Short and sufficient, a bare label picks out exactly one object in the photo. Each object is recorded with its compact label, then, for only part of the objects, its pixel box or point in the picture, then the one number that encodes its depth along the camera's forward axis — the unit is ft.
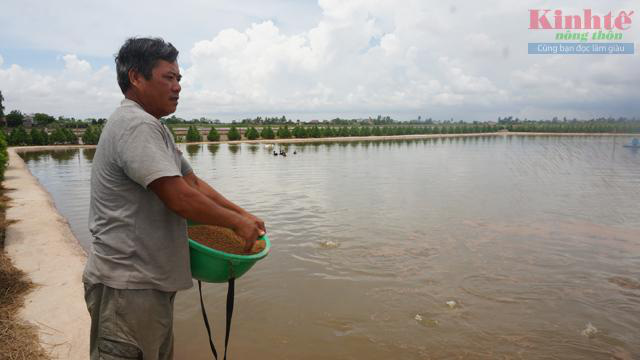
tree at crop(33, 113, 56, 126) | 239.26
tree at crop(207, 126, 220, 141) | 160.86
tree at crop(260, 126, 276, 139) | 175.01
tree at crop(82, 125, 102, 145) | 143.60
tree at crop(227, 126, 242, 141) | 170.16
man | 5.37
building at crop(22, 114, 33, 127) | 229.66
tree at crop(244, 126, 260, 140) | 172.54
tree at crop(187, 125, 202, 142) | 156.56
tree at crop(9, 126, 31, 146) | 131.44
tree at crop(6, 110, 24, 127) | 194.08
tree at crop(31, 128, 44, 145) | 134.92
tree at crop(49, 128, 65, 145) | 140.26
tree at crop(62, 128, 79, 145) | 142.14
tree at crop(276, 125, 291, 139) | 179.11
